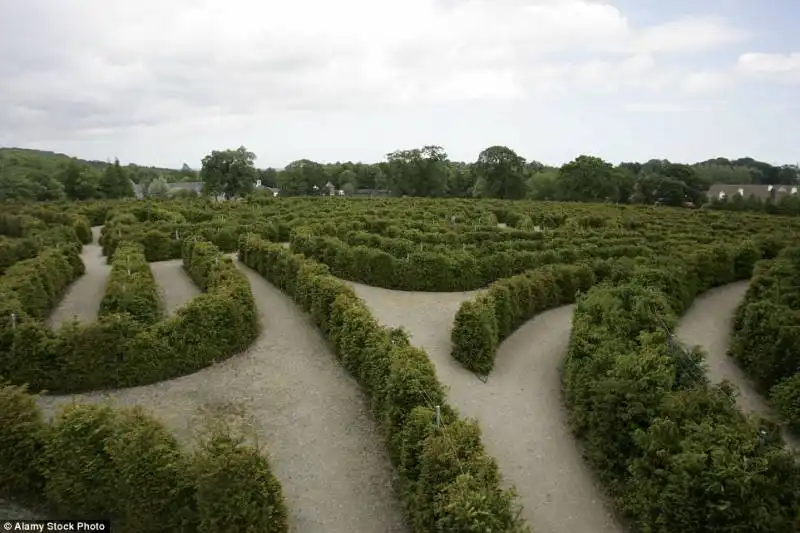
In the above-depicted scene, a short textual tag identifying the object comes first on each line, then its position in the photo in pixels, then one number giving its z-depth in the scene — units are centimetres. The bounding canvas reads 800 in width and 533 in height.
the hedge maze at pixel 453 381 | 841
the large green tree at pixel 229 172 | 7119
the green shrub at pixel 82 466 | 895
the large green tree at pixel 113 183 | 8425
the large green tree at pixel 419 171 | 7881
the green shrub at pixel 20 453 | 948
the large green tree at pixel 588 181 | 7175
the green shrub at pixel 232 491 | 816
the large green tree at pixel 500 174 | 7675
